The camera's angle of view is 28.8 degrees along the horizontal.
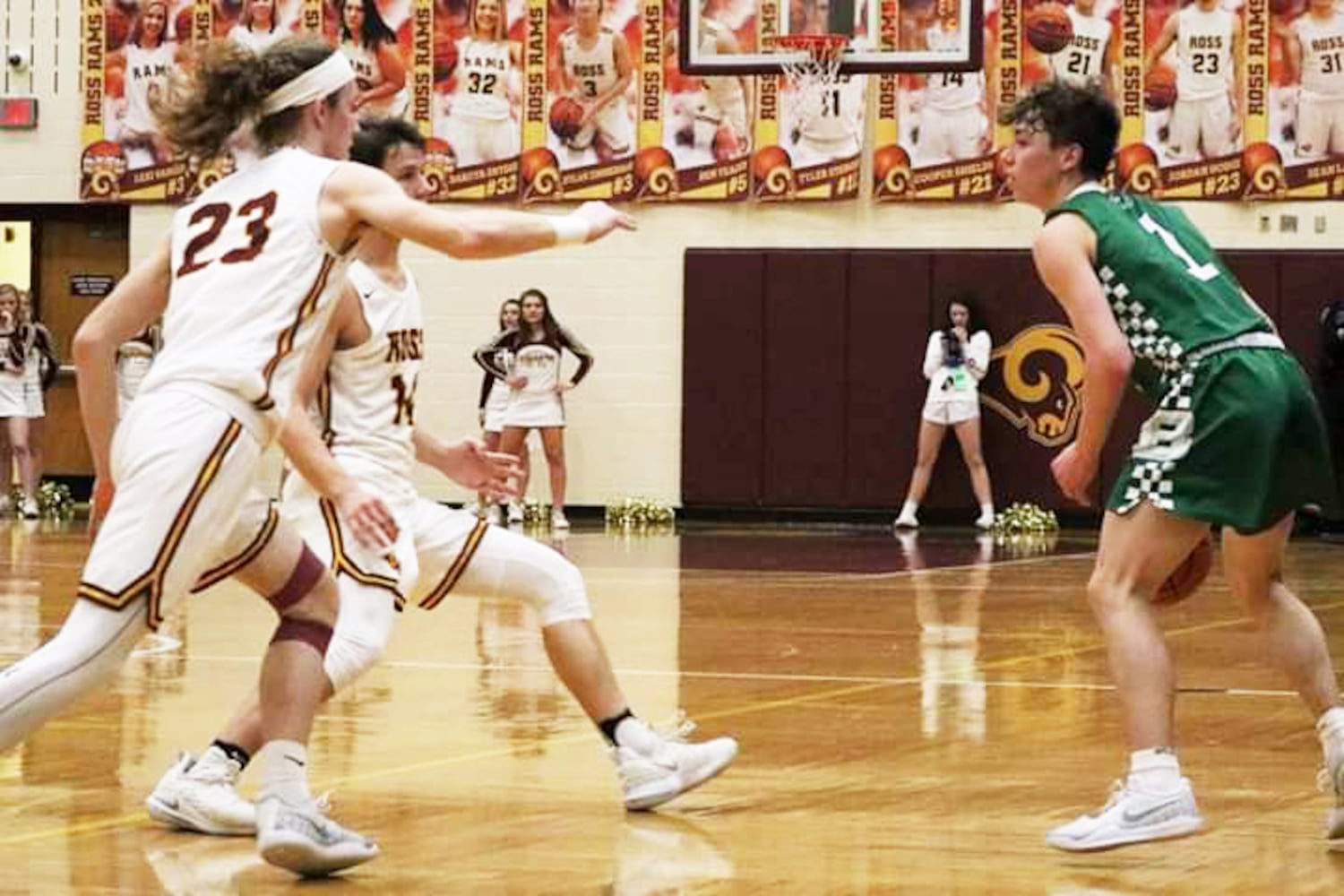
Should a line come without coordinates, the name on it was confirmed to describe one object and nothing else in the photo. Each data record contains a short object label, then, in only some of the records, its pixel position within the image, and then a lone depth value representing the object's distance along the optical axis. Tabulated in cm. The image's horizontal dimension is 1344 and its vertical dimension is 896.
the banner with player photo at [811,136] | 2256
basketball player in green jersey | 582
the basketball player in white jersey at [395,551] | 612
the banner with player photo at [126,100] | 2400
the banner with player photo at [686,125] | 2273
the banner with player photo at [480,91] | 2319
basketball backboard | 1866
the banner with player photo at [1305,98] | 2164
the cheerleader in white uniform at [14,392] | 2294
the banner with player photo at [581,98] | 2294
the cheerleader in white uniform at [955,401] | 2192
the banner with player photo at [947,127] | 2219
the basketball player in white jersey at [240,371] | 501
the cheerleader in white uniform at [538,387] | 2200
